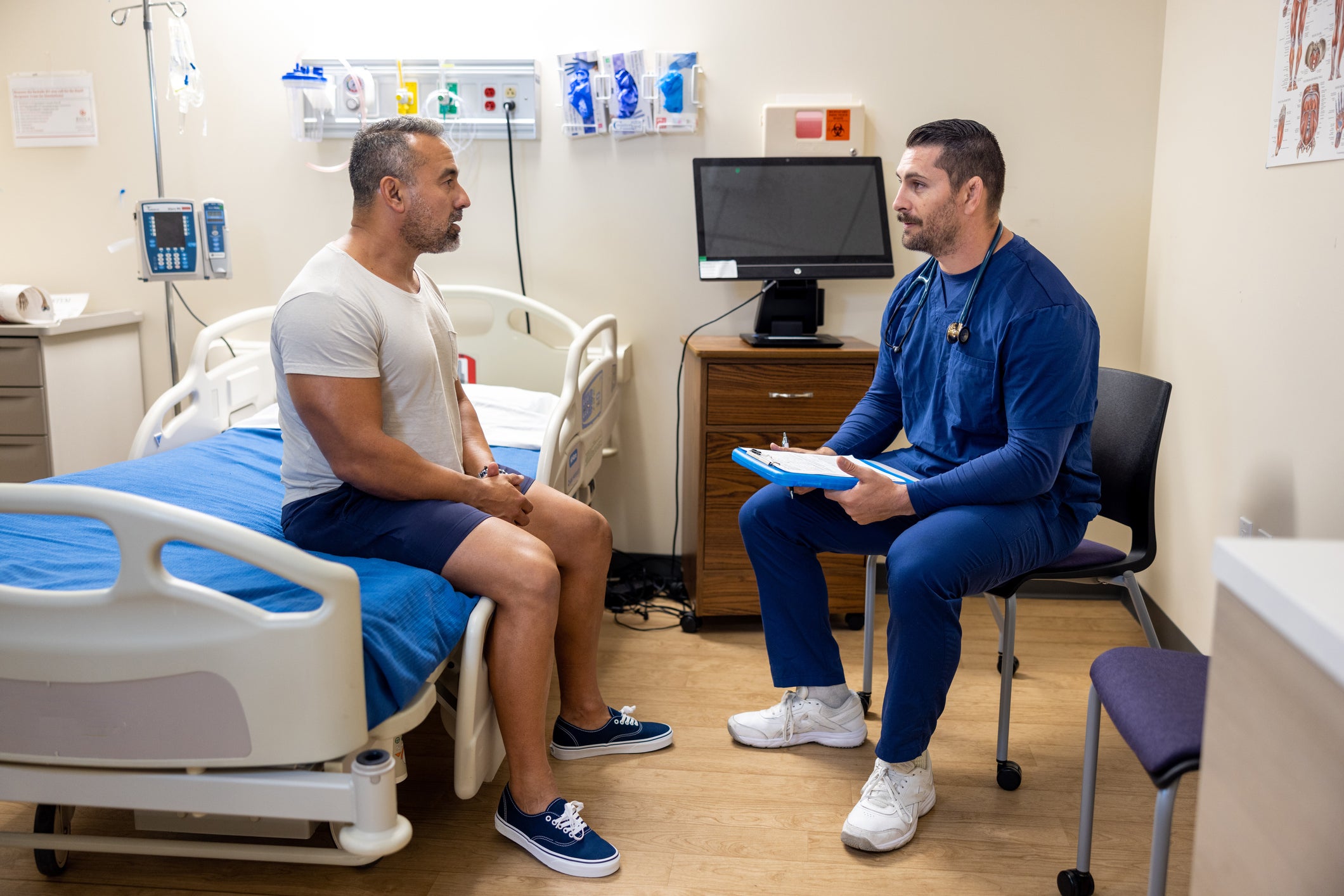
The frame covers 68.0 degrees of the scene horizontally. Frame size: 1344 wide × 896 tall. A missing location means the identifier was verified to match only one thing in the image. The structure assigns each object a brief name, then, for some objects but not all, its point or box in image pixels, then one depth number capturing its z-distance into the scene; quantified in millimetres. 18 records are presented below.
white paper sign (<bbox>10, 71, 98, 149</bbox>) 3119
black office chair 2004
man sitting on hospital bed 1718
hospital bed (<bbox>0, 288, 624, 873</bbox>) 1309
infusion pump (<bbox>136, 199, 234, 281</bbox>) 2816
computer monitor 2875
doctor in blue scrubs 1815
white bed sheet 2648
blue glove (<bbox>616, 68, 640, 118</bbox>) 2967
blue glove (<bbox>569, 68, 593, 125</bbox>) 2980
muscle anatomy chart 1925
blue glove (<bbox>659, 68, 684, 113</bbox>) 2963
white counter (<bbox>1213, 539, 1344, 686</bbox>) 672
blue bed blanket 1505
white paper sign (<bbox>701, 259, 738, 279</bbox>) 2846
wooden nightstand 2711
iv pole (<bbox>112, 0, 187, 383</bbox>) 2850
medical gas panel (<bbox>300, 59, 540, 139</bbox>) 3020
